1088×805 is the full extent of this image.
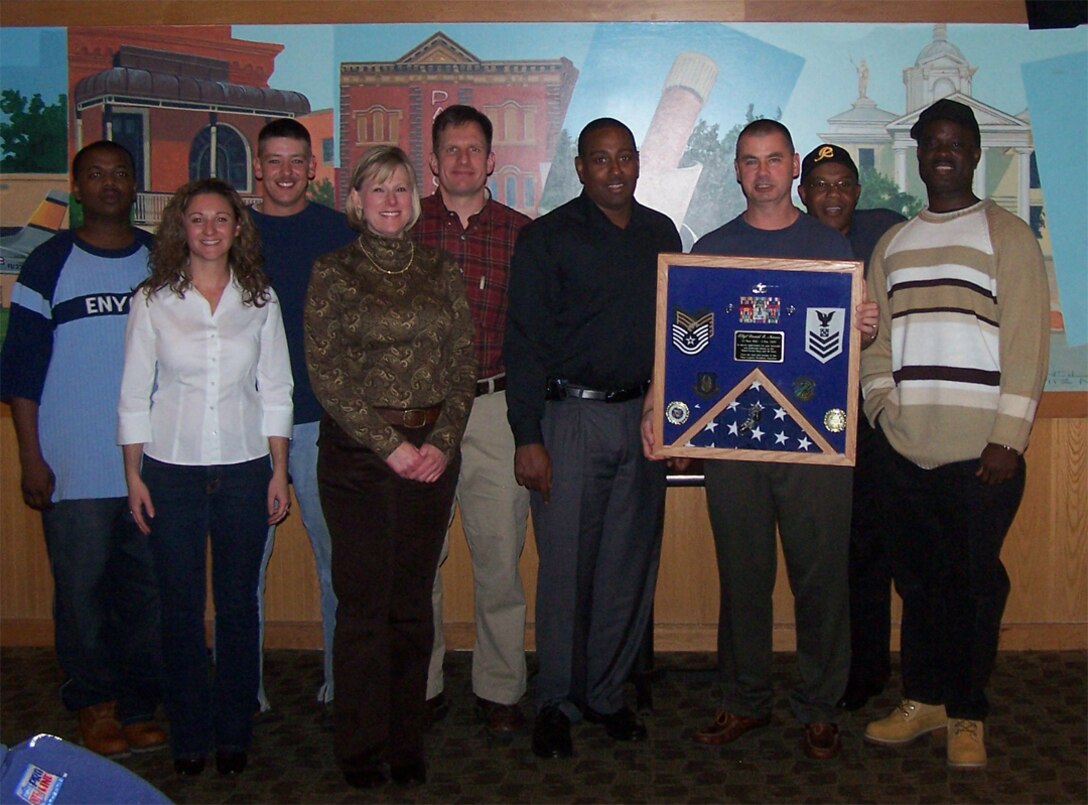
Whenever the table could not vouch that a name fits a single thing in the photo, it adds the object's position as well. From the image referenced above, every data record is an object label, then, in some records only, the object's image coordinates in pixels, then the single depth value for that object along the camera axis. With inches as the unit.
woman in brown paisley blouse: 117.5
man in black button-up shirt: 130.6
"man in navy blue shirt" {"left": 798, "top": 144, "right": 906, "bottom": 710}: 146.9
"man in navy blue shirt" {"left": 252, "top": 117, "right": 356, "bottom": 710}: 138.9
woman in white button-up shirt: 120.8
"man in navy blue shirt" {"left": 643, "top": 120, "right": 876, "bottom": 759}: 129.3
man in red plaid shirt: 135.6
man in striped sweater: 123.7
